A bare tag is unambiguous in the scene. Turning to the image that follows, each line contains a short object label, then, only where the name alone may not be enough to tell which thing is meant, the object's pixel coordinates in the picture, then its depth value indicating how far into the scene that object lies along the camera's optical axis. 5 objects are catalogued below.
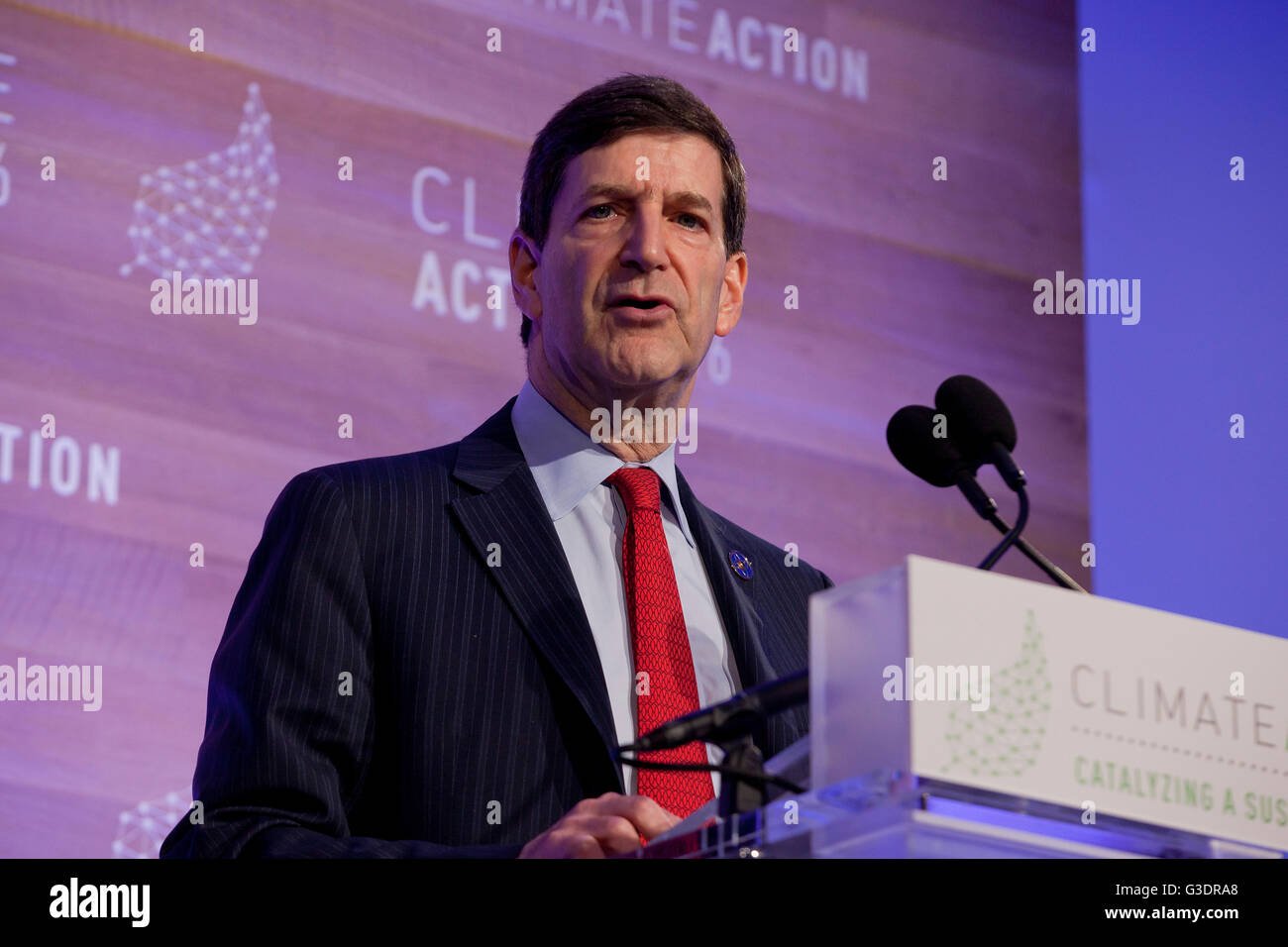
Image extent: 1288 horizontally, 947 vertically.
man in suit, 3.30
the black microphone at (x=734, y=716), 3.10
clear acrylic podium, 2.96
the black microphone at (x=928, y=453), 3.31
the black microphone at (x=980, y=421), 3.30
